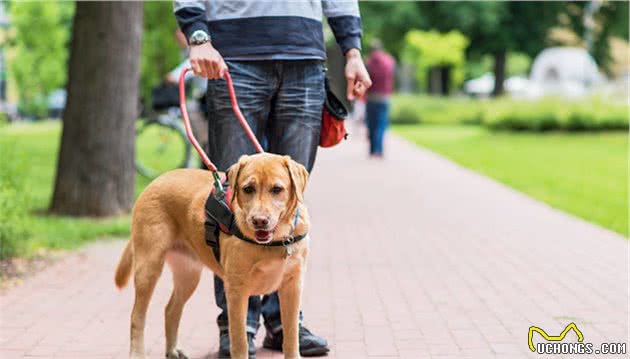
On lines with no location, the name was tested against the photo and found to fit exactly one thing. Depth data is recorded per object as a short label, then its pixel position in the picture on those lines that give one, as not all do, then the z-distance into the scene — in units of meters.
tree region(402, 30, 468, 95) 49.06
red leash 4.49
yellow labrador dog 3.98
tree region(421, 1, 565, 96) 49.56
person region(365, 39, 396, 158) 19.47
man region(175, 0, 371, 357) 4.79
